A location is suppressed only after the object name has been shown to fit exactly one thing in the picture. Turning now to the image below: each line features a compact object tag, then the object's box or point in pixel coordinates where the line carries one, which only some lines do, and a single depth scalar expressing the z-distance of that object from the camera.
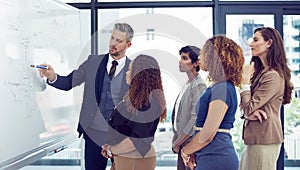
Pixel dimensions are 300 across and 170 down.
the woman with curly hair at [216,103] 1.94
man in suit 2.62
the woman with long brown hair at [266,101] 2.13
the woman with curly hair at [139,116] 2.09
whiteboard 2.03
